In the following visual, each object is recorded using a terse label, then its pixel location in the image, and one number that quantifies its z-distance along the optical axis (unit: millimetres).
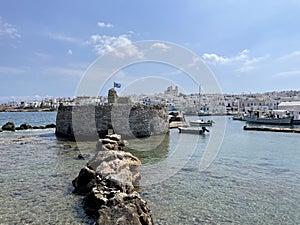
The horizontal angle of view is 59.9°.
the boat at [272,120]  55688
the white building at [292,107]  59875
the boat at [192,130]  33906
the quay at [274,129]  37312
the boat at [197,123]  45622
